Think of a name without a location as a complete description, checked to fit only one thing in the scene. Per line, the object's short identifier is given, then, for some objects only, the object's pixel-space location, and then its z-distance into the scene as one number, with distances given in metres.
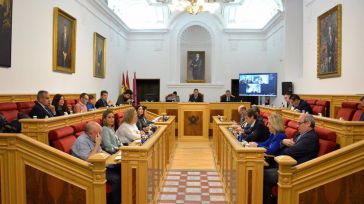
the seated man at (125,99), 11.83
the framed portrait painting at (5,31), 6.69
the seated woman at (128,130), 6.07
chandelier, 11.96
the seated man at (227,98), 14.87
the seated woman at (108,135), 5.12
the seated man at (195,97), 14.18
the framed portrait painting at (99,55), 12.36
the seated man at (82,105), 8.35
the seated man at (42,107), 6.35
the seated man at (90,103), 9.67
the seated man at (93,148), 4.06
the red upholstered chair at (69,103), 8.70
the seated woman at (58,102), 7.57
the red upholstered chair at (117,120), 7.61
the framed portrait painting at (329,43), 8.63
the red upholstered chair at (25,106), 7.01
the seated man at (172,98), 14.61
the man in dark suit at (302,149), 4.06
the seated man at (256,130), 6.06
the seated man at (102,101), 10.58
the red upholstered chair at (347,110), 7.40
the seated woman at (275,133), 4.70
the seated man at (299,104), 8.37
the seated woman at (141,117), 8.23
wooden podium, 11.99
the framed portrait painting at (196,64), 18.59
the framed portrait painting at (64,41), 9.11
